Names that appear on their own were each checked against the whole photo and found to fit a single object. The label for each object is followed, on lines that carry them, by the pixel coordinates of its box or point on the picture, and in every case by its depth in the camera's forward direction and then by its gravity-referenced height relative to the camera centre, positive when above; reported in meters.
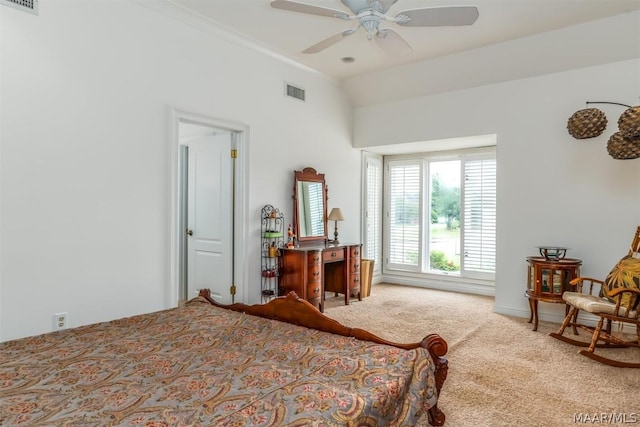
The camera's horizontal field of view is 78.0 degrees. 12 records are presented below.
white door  4.50 -0.07
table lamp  5.29 -0.07
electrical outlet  2.94 -0.85
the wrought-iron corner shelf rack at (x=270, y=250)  4.58 -0.47
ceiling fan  2.61 +1.36
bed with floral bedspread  1.31 -0.68
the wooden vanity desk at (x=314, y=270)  4.54 -0.72
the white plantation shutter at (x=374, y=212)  6.41 -0.02
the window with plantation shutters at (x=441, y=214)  5.80 -0.04
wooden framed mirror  5.02 +0.06
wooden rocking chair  3.21 -0.78
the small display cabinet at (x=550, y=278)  3.96 -0.66
